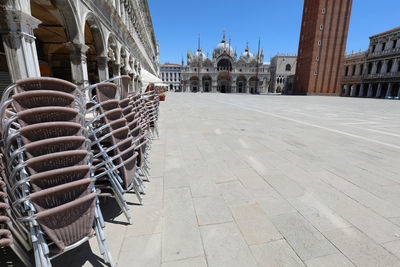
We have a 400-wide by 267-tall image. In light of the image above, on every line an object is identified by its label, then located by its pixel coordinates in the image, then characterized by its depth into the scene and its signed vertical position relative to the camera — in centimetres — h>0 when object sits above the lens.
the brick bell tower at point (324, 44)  3756 +1033
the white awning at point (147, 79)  1558 +115
